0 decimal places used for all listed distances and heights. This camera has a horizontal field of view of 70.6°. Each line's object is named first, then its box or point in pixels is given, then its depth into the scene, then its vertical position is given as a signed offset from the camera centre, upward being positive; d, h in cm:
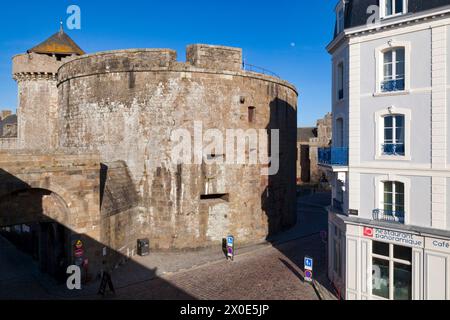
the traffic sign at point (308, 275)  1227 -478
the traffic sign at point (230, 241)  1601 -446
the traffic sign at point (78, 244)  1309 -376
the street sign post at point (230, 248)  1604 -489
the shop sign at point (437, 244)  937 -281
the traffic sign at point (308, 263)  1215 -429
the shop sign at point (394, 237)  988 -279
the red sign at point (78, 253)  1303 -408
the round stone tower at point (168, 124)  1761 +165
